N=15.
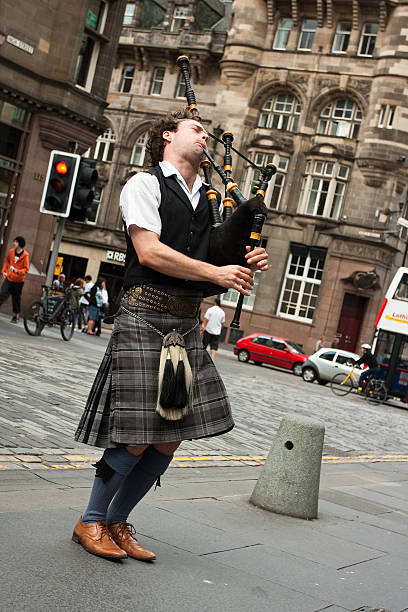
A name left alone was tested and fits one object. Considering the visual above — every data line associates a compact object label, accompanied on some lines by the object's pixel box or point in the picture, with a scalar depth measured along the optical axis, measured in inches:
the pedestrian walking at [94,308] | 979.3
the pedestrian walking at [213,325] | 854.5
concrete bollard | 239.5
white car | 1190.3
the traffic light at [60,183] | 604.7
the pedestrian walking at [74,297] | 717.3
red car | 1343.5
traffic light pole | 631.8
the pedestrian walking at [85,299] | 1097.2
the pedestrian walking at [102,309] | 989.1
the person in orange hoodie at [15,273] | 728.3
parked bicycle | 683.4
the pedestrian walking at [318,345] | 1619.1
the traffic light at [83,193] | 611.8
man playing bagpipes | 153.2
